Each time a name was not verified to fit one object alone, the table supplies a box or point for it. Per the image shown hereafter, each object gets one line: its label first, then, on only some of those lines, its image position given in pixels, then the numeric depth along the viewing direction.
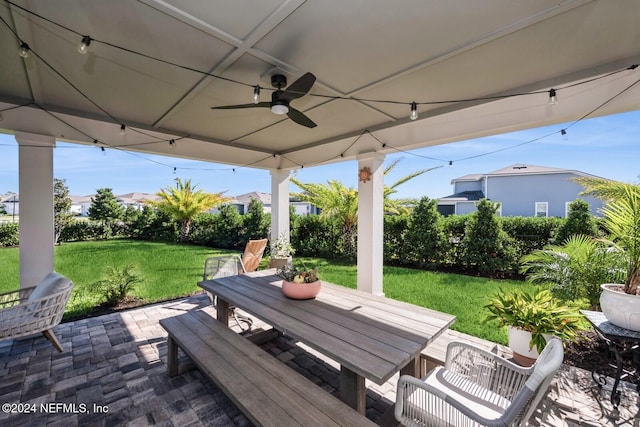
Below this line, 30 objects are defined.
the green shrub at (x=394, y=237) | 7.47
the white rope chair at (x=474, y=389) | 1.26
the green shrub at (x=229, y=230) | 10.91
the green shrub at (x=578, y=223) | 5.37
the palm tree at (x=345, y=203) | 7.95
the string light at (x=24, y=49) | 2.13
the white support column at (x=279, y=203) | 6.43
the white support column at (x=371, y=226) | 4.46
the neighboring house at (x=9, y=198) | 13.35
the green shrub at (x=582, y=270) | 2.76
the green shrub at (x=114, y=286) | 4.36
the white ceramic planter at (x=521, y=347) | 2.38
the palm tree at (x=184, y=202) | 12.09
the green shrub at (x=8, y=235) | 10.69
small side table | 2.03
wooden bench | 1.49
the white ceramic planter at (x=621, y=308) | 2.07
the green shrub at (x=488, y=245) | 5.97
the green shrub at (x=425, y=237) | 6.79
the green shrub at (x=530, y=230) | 5.93
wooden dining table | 1.69
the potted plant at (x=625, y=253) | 2.09
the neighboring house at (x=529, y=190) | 12.53
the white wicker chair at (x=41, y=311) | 2.69
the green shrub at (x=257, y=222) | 10.14
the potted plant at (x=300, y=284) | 2.64
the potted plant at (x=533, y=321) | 2.31
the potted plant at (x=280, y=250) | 5.84
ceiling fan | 2.41
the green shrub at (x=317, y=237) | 8.61
